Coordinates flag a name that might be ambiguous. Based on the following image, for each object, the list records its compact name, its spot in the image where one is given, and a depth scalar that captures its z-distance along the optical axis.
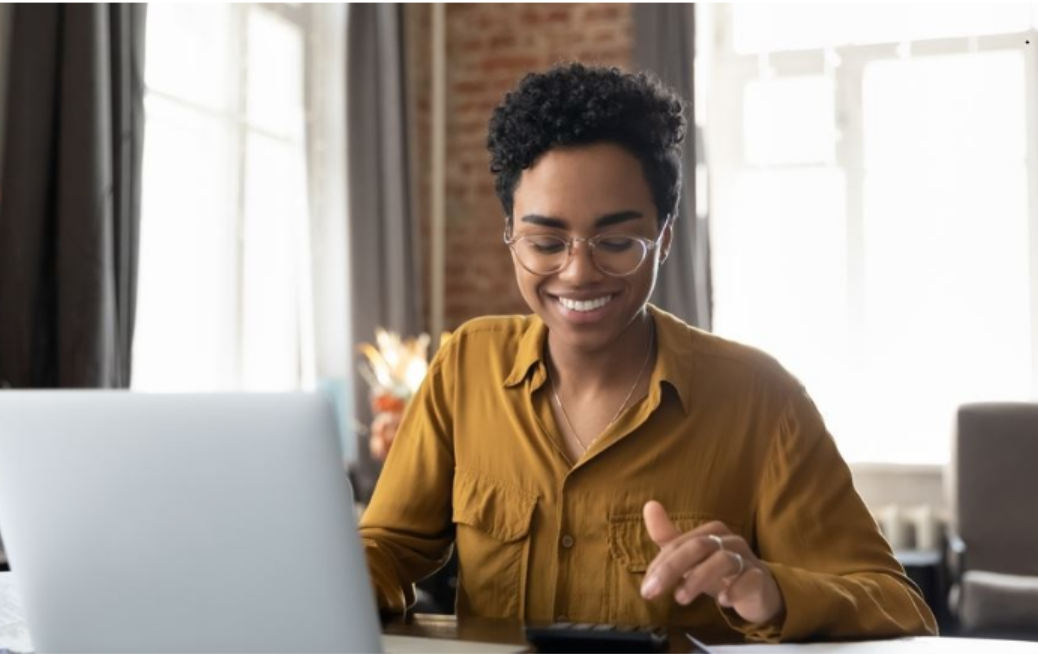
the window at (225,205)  3.80
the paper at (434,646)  1.17
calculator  1.13
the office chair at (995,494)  3.58
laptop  0.97
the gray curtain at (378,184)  4.58
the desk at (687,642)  1.19
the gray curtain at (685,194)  4.54
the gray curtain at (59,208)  2.85
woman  1.48
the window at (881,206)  4.53
